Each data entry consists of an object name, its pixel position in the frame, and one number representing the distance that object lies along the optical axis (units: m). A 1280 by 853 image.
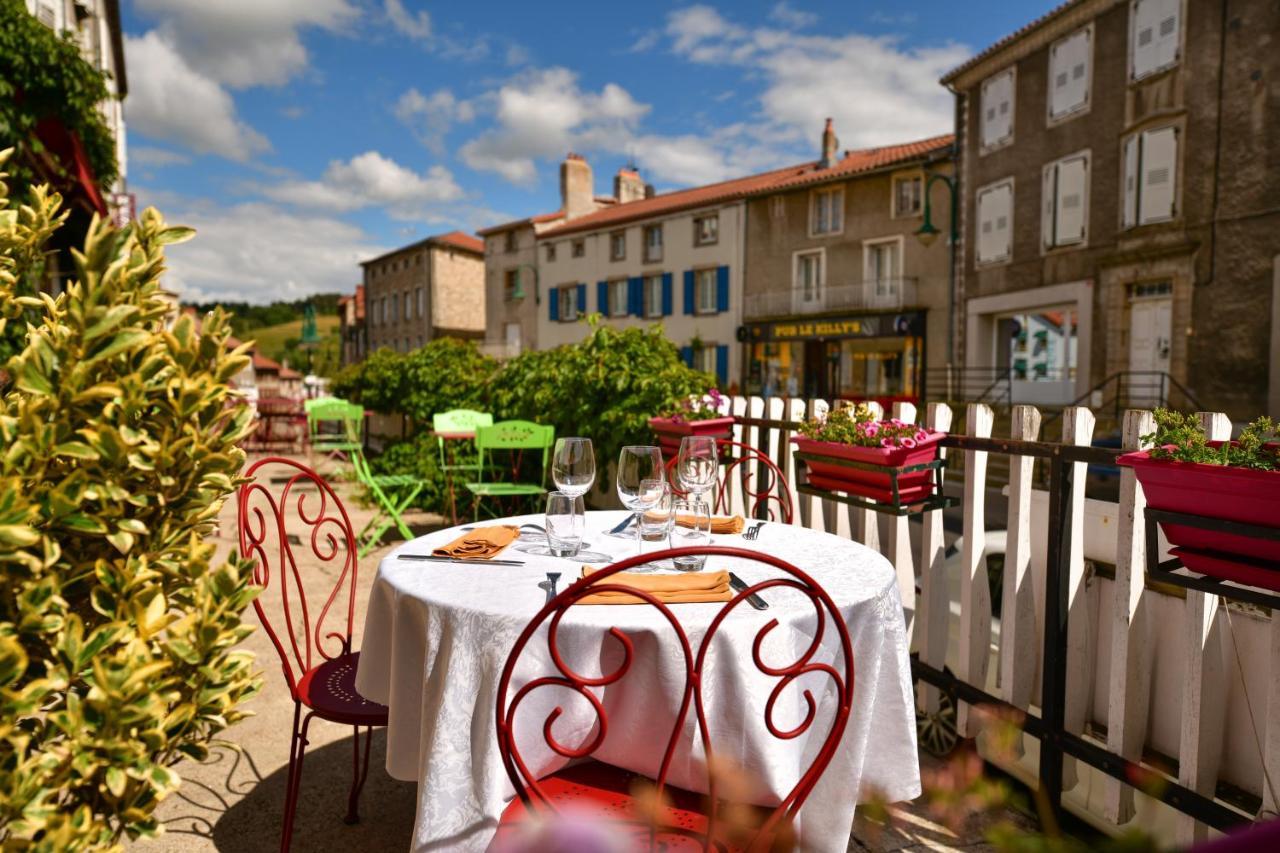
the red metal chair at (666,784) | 1.31
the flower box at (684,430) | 4.12
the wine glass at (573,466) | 2.20
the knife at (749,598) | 1.70
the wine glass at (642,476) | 2.10
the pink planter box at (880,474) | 2.77
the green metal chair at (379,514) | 5.73
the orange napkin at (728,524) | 2.46
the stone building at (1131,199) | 12.80
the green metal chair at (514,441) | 6.02
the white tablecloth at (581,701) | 1.60
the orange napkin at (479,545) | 2.10
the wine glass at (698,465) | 2.19
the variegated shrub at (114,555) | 0.95
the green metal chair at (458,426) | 6.55
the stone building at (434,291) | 38.59
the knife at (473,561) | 2.05
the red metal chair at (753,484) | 3.63
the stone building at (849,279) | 21.14
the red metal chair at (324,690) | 2.11
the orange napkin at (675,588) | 1.70
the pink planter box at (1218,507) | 1.62
